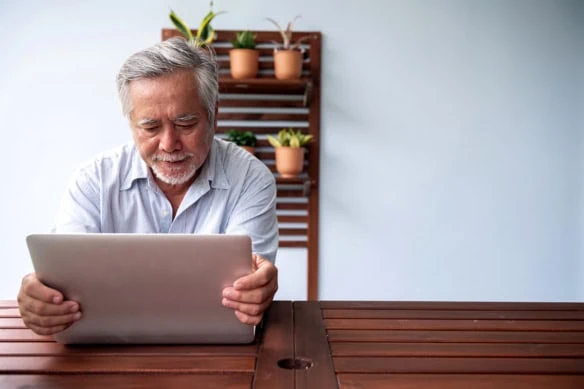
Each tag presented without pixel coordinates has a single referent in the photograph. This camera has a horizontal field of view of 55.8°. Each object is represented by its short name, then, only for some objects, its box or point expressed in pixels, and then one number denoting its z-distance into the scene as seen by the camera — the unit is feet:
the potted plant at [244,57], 8.48
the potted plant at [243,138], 8.73
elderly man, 4.62
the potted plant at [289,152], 8.48
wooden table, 2.75
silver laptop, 2.95
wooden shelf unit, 8.95
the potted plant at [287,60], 8.47
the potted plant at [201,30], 8.34
